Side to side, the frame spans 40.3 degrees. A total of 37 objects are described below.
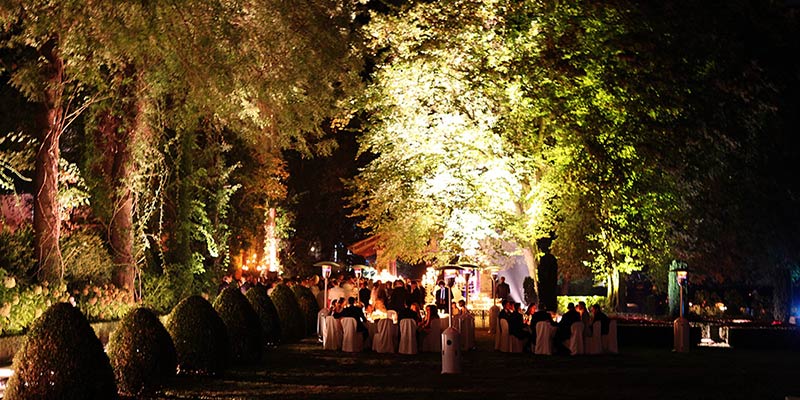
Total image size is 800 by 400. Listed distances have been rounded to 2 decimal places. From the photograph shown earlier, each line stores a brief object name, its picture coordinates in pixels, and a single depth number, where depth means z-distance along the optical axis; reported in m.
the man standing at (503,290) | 38.25
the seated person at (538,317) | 25.83
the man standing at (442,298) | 31.42
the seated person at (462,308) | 27.19
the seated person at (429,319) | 26.19
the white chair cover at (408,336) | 25.41
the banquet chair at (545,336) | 25.67
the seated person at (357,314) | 25.95
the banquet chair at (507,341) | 26.16
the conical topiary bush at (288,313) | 28.45
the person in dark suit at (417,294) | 37.09
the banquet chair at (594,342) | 25.83
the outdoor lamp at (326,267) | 30.49
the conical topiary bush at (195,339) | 18.75
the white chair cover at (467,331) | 26.70
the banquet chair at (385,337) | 25.72
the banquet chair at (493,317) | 32.16
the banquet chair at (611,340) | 26.23
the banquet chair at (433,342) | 26.27
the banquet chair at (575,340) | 25.50
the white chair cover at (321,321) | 28.23
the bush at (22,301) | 19.44
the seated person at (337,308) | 26.19
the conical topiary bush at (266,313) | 25.98
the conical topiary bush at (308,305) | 31.37
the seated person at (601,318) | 26.12
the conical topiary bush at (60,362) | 13.10
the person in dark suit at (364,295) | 34.84
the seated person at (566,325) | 25.47
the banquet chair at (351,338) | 25.69
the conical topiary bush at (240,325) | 21.08
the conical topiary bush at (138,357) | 16.31
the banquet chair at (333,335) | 26.14
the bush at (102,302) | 23.11
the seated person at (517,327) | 26.12
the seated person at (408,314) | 25.69
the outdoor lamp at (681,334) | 27.25
